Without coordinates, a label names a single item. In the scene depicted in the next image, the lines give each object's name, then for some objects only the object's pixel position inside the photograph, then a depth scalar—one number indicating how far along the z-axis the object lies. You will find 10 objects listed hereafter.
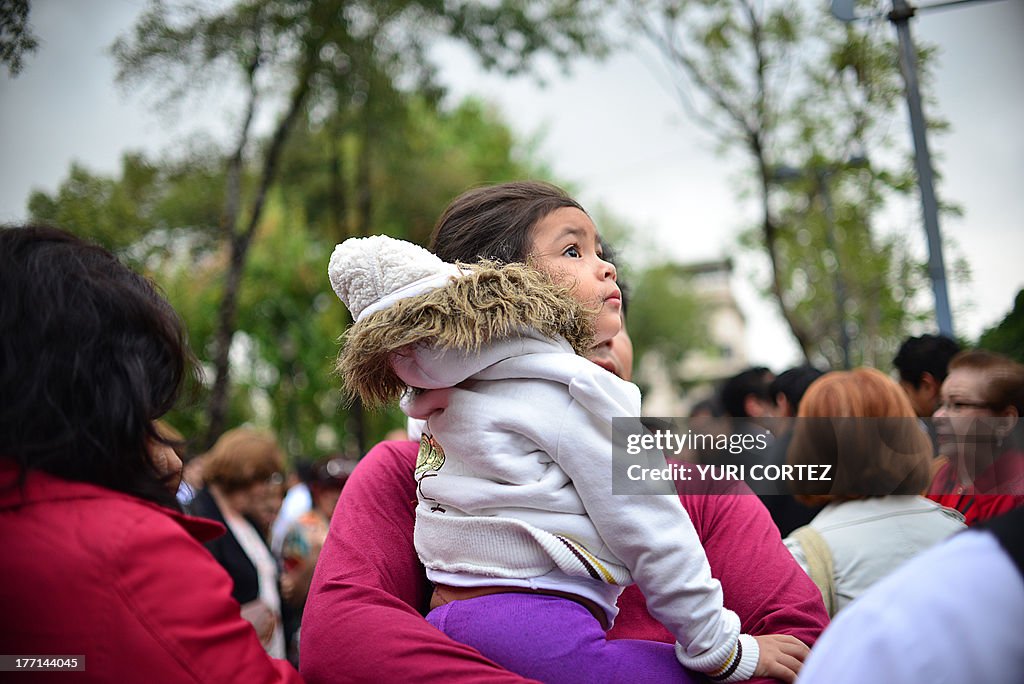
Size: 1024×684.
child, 1.64
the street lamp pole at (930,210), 4.19
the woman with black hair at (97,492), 1.38
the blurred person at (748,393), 5.92
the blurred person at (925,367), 4.05
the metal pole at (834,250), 10.86
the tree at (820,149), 8.18
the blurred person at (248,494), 5.26
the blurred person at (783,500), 3.36
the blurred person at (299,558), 5.78
